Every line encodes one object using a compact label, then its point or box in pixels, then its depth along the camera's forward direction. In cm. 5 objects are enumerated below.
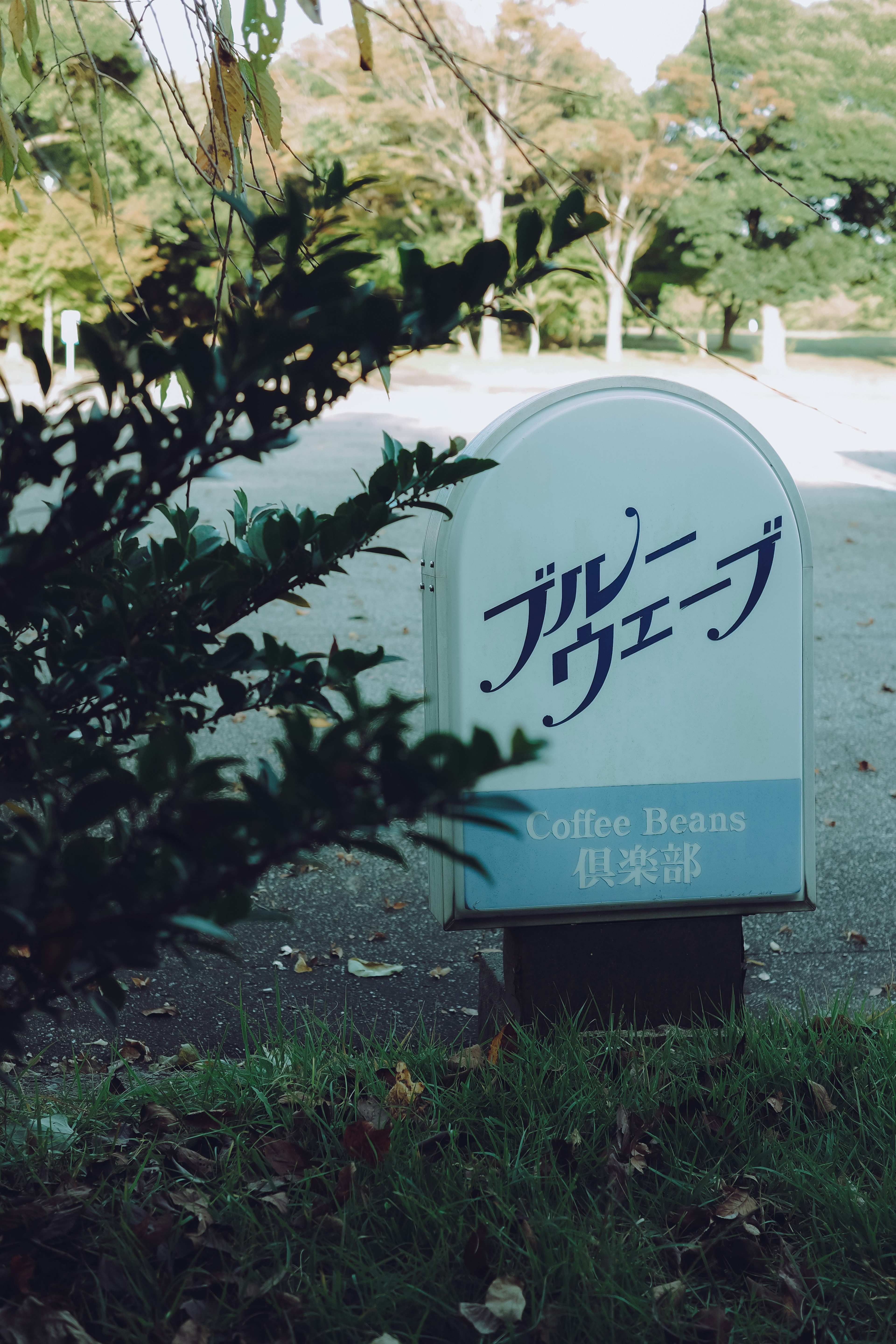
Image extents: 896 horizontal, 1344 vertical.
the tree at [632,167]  3303
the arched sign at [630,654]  237
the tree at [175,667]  103
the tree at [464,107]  3109
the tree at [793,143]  3244
